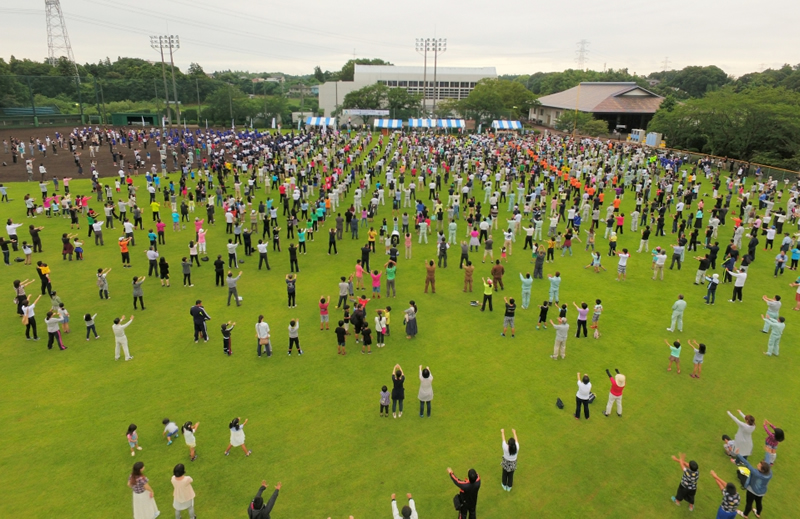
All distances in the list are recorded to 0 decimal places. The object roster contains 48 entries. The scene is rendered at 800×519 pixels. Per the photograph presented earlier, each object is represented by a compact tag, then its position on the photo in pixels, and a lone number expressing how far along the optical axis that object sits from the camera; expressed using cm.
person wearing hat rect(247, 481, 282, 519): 685
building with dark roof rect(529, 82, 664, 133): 7006
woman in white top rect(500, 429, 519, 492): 818
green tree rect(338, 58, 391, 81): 12218
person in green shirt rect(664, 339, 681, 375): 1170
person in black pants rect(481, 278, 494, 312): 1505
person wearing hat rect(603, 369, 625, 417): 1012
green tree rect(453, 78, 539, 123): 7600
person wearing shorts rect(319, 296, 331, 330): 1376
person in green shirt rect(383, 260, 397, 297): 1585
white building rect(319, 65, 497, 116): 9631
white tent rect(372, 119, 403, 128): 7500
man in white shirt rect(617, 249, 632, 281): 1766
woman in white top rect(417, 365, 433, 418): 1013
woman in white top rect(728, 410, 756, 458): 889
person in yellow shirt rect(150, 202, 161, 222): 2359
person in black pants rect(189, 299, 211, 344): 1308
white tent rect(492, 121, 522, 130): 7461
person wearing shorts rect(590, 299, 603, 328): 1350
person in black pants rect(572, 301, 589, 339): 1341
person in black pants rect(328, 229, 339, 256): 2020
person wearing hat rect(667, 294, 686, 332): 1375
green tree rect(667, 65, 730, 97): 10750
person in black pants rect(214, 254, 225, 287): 1655
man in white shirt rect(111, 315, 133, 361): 1209
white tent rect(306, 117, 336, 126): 7406
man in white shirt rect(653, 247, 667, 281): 1756
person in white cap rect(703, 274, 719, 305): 1593
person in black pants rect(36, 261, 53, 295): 1554
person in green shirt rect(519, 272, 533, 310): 1495
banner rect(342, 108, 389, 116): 7806
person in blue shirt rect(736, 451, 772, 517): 760
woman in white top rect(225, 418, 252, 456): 902
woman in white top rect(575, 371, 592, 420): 1007
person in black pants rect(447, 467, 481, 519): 742
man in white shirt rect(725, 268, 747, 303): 1584
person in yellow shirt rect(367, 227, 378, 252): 1972
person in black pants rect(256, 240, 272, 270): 1831
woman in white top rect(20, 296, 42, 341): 1316
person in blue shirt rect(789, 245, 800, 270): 1875
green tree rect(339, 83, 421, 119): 7900
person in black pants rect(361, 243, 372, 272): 1777
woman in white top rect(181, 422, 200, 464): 902
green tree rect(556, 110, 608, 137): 6512
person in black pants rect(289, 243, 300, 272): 1756
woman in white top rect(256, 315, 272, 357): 1241
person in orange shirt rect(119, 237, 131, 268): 1817
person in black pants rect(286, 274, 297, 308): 1516
